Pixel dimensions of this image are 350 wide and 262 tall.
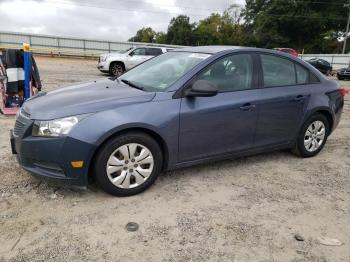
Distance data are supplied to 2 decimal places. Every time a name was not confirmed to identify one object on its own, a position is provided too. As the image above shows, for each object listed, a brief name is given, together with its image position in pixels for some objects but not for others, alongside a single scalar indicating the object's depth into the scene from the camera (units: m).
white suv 15.60
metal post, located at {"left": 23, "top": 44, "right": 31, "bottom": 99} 6.52
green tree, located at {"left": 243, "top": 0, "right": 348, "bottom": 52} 52.78
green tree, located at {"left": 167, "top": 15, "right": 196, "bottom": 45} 65.06
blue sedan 3.18
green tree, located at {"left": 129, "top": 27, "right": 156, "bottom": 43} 89.31
